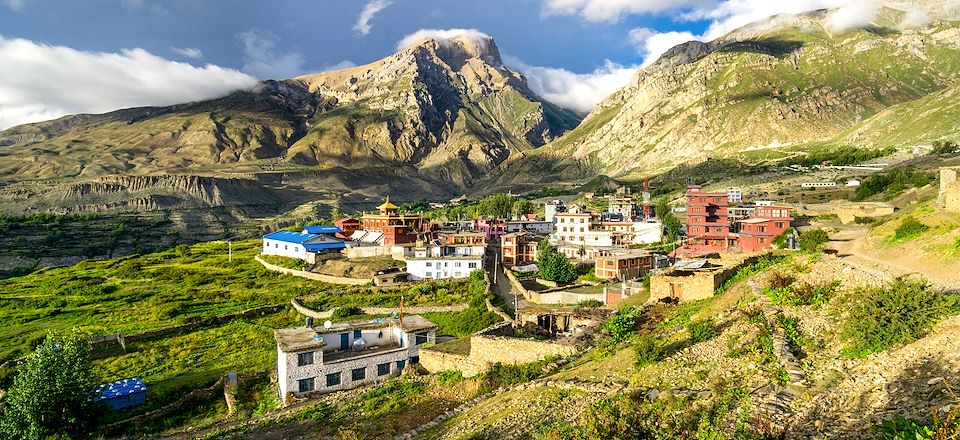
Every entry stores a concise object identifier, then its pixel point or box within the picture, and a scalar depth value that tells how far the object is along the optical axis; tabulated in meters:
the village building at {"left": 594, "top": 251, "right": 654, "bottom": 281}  52.94
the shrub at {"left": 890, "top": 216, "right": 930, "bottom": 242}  25.88
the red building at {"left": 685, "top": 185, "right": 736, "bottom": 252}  61.75
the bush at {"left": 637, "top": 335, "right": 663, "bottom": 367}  15.12
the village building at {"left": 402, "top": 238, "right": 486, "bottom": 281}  62.16
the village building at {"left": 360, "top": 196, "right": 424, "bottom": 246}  74.75
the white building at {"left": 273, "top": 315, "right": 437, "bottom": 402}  25.95
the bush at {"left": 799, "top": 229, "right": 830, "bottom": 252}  32.97
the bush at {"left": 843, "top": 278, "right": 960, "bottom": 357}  12.07
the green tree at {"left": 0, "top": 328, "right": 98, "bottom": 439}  23.64
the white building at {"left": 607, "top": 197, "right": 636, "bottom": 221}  96.54
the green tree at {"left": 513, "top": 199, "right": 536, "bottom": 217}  122.54
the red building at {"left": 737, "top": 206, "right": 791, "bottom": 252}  54.16
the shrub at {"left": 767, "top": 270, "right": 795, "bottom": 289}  19.30
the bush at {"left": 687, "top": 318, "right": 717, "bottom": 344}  16.22
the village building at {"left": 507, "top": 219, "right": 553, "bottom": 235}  90.50
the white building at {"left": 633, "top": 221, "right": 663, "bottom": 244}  72.38
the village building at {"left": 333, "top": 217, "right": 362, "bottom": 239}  91.88
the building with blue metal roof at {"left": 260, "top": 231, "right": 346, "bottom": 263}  75.12
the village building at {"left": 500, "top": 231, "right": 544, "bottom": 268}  69.00
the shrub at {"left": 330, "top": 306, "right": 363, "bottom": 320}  47.09
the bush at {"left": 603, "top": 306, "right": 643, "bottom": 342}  20.50
